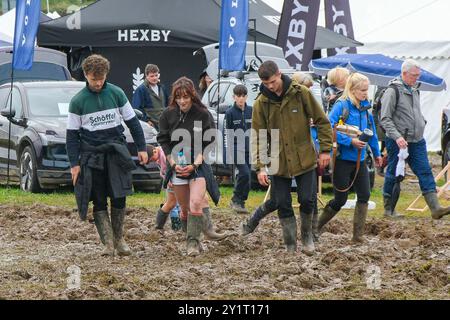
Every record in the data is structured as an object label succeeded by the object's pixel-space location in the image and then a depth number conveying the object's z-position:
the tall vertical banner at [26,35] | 21.09
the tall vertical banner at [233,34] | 20.16
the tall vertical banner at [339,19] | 29.95
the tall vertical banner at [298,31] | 23.38
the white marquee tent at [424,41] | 30.09
